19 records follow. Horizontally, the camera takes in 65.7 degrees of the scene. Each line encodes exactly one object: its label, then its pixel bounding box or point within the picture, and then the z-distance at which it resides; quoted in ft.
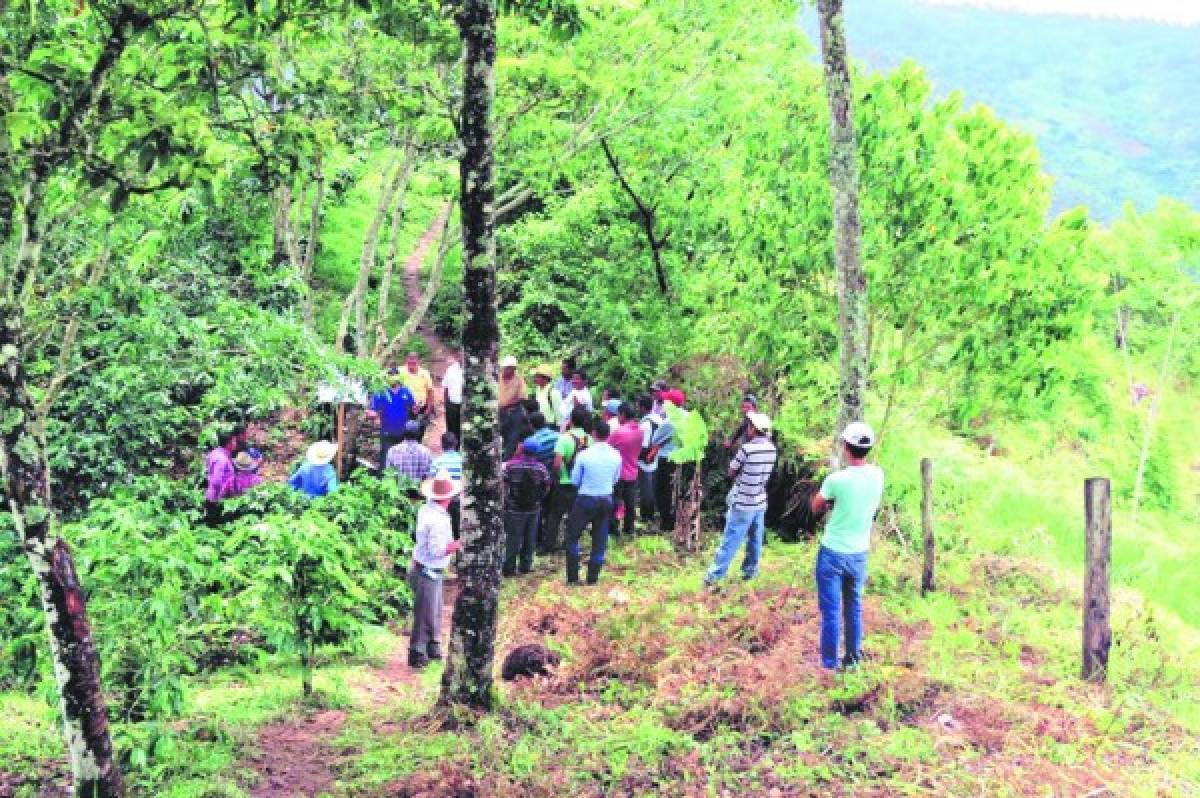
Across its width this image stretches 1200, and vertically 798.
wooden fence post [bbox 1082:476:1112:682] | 24.04
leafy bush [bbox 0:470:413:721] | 18.17
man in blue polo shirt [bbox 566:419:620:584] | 34.32
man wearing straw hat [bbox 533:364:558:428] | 41.70
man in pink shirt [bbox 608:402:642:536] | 37.78
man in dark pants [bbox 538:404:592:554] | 37.68
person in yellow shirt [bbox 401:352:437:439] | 44.42
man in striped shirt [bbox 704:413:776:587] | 30.89
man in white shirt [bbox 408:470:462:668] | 27.48
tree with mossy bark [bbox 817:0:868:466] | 29.32
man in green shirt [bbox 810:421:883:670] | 22.82
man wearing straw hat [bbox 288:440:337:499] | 30.22
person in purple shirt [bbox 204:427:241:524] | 30.19
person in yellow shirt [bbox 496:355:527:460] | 42.16
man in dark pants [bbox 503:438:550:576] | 35.47
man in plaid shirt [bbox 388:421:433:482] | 33.88
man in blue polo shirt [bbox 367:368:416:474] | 41.78
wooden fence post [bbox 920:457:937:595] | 33.06
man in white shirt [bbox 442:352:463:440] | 45.16
